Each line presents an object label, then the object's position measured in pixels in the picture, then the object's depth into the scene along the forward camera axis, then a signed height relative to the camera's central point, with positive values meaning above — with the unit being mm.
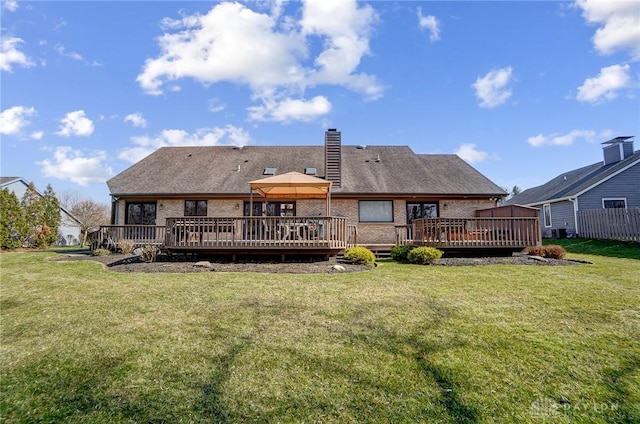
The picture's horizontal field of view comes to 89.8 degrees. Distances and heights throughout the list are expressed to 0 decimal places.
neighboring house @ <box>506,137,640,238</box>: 19641 +2254
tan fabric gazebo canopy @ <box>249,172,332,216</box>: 11352 +1701
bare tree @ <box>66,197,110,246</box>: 28594 +2519
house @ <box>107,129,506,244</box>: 16047 +1850
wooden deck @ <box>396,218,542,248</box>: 11703 -138
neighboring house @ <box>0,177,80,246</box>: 24031 +984
